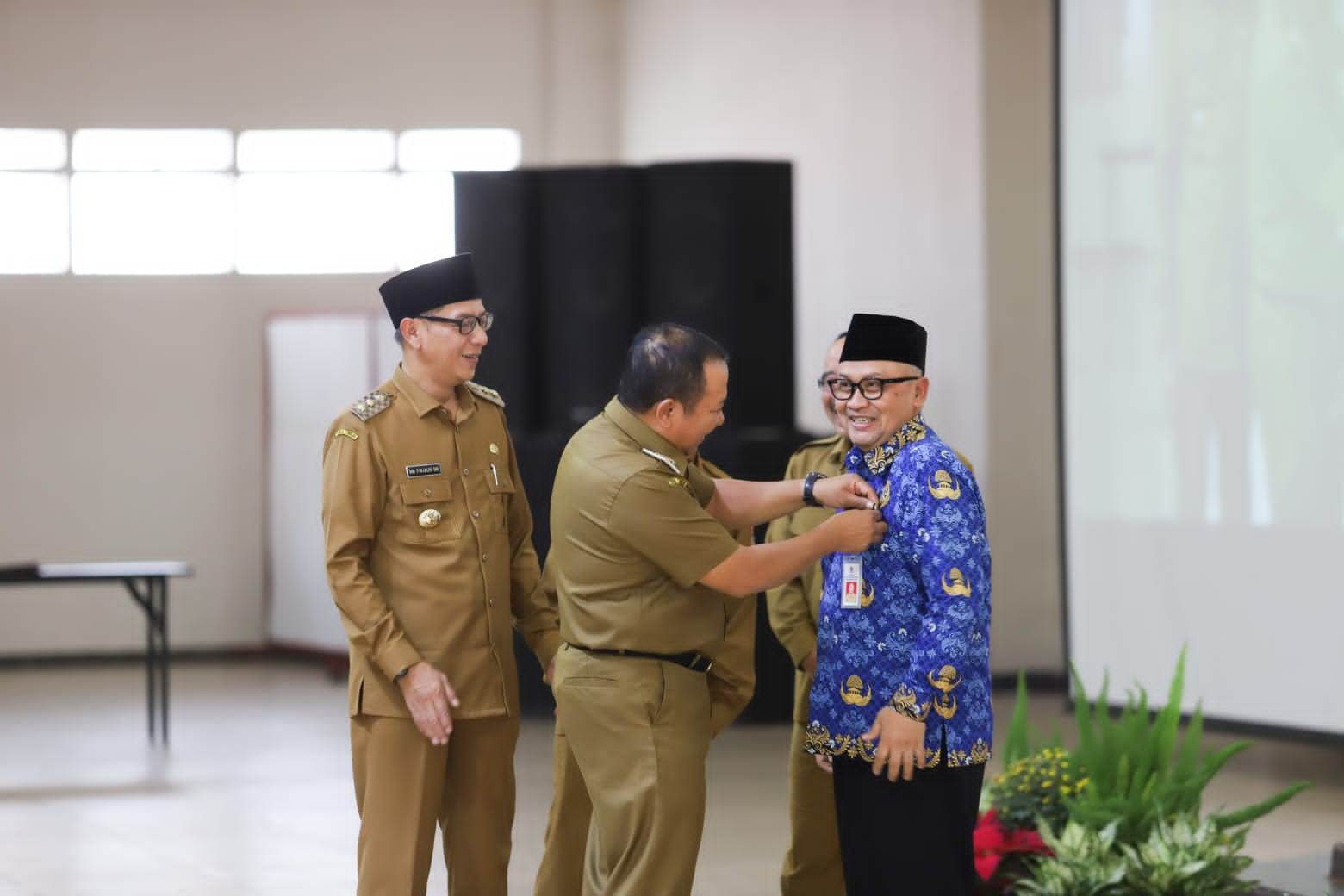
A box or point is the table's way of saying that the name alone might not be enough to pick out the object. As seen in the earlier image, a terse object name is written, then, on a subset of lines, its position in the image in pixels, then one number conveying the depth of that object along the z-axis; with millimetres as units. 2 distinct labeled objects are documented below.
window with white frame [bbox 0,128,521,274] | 20299
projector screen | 12123
